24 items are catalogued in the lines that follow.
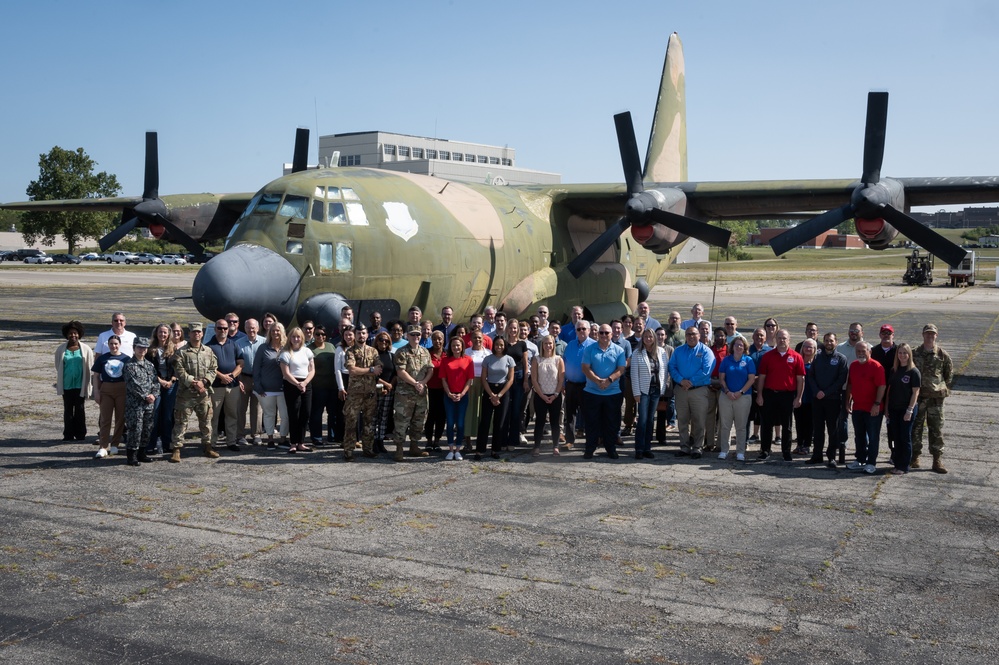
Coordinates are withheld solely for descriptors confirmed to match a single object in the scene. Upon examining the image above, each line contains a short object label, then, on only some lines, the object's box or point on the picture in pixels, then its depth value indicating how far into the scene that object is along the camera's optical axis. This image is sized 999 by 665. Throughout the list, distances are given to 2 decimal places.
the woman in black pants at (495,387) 11.42
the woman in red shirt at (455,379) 11.45
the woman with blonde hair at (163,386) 10.93
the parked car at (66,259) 88.75
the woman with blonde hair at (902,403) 10.48
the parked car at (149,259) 94.06
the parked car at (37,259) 88.75
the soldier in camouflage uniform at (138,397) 10.48
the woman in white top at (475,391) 11.64
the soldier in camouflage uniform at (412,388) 11.23
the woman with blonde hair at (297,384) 11.43
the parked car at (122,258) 93.50
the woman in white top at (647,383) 11.55
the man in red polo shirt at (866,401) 10.66
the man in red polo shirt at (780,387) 11.28
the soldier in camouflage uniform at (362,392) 11.25
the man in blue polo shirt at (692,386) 11.66
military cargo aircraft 14.40
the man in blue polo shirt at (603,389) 11.56
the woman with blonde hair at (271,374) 11.49
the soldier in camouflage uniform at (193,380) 10.83
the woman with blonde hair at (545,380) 11.62
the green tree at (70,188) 95.81
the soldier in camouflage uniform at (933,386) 10.72
